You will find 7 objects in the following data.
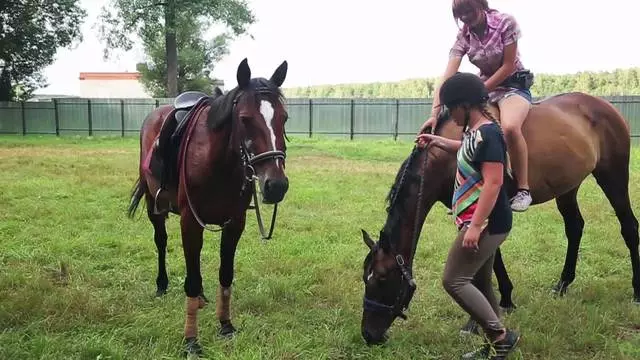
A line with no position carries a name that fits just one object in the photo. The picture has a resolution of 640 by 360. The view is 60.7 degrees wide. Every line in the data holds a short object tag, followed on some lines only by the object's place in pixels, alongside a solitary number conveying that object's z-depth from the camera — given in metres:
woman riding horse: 3.47
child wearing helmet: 2.71
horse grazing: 3.19
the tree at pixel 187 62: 33.72
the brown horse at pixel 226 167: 3.04
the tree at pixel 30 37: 24.30
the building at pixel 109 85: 46.34
